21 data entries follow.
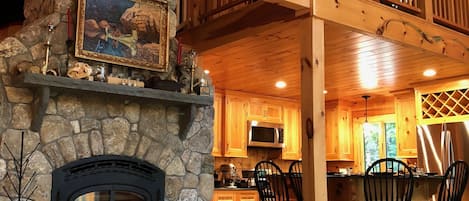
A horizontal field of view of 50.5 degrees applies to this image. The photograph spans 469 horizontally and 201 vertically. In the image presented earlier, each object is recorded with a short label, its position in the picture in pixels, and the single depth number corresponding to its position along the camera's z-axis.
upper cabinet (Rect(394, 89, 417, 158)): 7.00
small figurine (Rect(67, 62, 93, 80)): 3.59
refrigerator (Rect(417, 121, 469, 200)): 6.02
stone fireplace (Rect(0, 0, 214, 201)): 3.45
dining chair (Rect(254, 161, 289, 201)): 4.51
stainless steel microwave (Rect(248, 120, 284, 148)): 7.39
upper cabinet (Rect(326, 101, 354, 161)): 8.07
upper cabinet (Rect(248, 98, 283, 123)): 7.49
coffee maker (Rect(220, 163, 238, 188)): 7.15
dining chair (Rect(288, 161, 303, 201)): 4.32
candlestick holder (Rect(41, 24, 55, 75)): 3.43
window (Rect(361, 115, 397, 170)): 7.85
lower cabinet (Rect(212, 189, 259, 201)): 6.54
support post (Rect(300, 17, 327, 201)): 3.77
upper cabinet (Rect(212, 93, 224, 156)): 7.05
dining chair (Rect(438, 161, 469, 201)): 4.05
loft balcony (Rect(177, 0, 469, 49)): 4.29
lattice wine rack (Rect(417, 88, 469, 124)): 6.22
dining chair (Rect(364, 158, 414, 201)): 3.86
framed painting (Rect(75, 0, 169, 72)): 3.77
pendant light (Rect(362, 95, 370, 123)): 8.09
